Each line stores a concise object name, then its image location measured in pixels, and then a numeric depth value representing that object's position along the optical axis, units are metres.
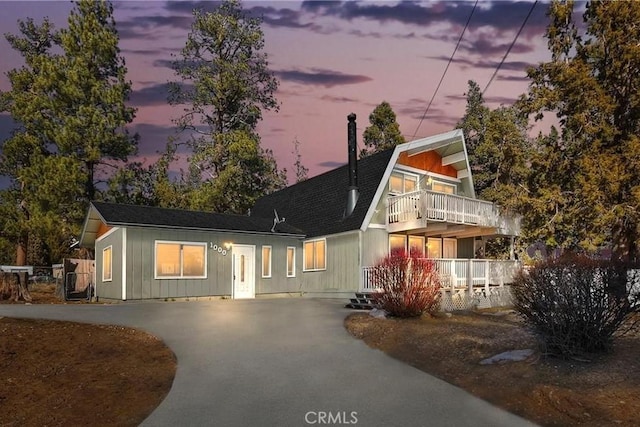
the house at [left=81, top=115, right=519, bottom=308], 19.39
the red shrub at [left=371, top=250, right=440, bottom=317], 13.65
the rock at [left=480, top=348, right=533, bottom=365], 8.37
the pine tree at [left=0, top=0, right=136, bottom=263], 28.27
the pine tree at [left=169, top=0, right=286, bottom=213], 37.16
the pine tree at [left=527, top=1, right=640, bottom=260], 19.81
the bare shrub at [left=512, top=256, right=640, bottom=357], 8.05
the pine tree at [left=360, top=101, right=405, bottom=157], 41.12
